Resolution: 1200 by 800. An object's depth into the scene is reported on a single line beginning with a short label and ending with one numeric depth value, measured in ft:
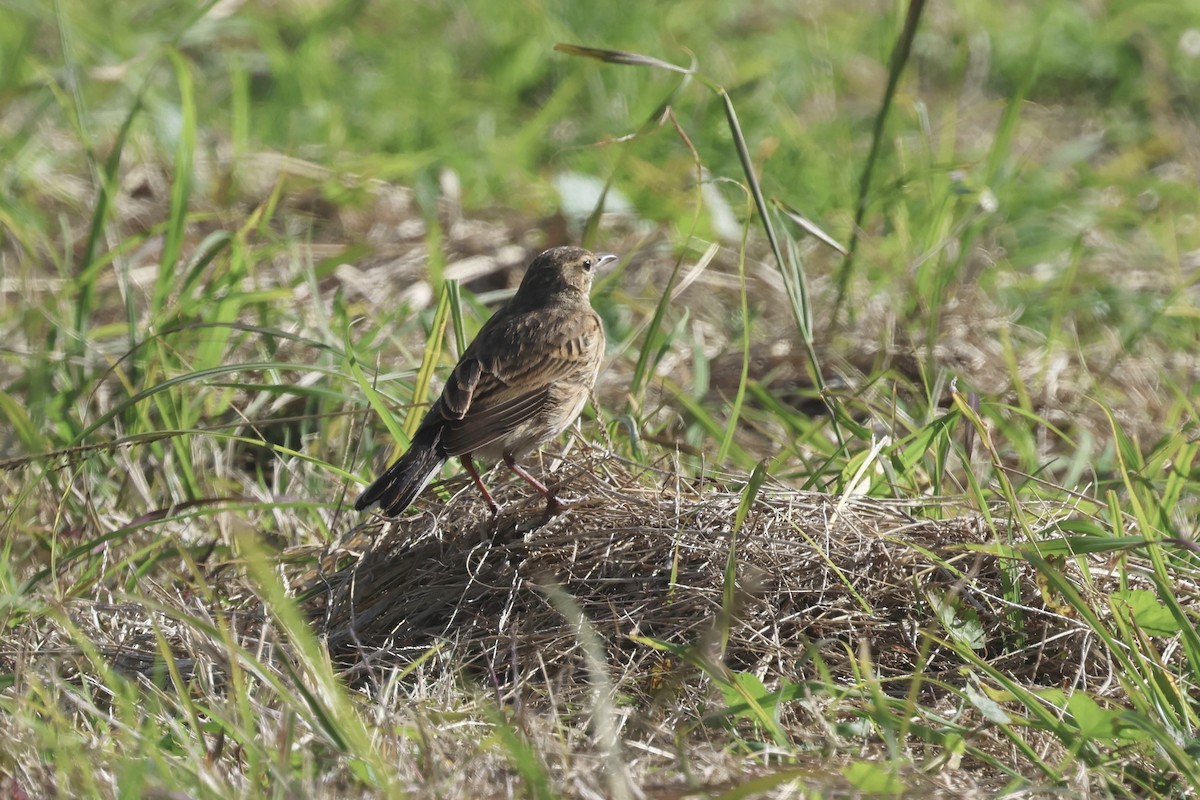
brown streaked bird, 25.95
